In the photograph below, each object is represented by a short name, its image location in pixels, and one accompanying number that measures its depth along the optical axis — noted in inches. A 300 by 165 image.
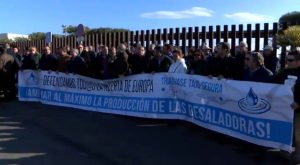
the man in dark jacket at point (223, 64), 237.5
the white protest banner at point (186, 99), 188.5
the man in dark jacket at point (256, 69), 206.2
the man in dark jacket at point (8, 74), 394.2
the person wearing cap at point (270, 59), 251.4
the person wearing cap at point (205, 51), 276.2
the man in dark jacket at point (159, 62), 283.4
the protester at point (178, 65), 262.9
